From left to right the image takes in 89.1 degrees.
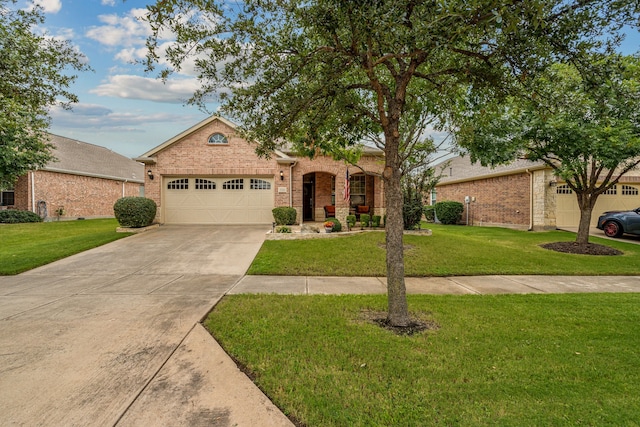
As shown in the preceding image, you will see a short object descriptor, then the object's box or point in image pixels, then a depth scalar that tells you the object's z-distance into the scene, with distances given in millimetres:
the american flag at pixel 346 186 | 13242
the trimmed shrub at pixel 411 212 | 12438
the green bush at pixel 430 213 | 23152
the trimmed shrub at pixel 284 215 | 14164
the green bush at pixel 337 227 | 12758
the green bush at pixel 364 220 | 14211
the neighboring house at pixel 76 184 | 18672
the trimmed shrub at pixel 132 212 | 13398
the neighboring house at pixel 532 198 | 15750
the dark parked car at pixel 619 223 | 13648
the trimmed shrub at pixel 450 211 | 21609
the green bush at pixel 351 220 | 14179
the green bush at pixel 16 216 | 17188
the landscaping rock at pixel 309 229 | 12456
